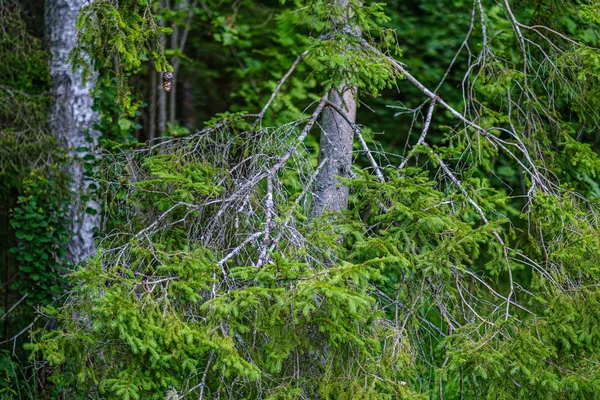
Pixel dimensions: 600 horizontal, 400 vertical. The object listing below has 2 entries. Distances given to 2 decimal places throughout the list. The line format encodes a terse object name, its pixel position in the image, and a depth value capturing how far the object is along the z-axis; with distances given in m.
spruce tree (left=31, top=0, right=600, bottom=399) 5.66
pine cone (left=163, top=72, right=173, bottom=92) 7.52
